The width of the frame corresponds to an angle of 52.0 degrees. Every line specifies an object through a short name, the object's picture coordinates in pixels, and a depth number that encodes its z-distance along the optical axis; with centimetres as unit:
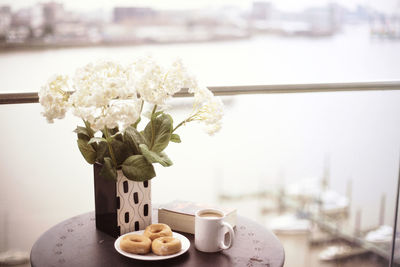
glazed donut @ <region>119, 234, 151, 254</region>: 100
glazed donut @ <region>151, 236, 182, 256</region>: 100
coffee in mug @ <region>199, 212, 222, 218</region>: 110
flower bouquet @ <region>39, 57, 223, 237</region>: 94
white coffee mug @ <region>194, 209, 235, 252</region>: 104
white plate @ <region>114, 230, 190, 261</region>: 98
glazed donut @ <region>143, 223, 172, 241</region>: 105
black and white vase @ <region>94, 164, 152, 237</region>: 109
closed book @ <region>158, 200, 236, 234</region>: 116
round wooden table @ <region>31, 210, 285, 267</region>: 100
